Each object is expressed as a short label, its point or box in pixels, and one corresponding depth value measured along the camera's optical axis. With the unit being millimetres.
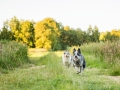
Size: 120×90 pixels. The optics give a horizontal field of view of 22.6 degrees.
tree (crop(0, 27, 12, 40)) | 63325
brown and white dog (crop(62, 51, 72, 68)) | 18109
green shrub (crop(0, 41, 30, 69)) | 17781
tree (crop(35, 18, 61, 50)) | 73325
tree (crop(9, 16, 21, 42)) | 72056
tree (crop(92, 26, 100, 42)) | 100875
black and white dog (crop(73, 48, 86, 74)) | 14798
